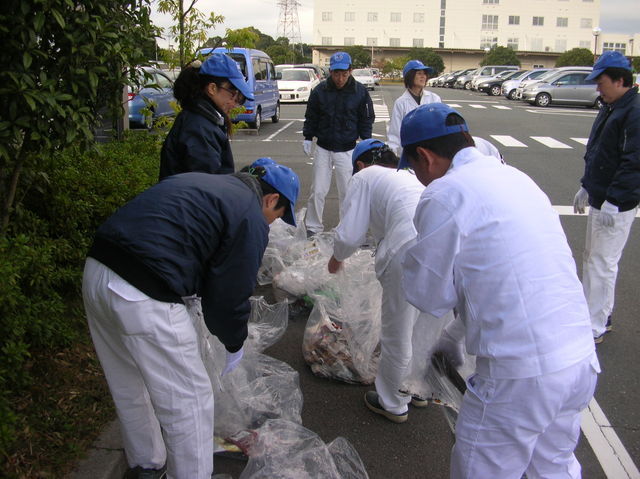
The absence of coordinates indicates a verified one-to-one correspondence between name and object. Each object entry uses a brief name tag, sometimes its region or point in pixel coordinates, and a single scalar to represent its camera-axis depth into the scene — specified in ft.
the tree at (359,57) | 177.78
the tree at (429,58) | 173.99
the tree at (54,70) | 7.85
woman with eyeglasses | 10.68
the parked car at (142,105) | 41.37
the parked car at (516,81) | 92.99
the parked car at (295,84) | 76.54
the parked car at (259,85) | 46.26
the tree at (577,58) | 150.10
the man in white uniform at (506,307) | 5.70
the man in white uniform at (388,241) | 9.39
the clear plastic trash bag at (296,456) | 8.36
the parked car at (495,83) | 110.42
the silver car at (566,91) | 77.77
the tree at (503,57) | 179.52
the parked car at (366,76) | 107.65
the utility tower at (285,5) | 255.09
